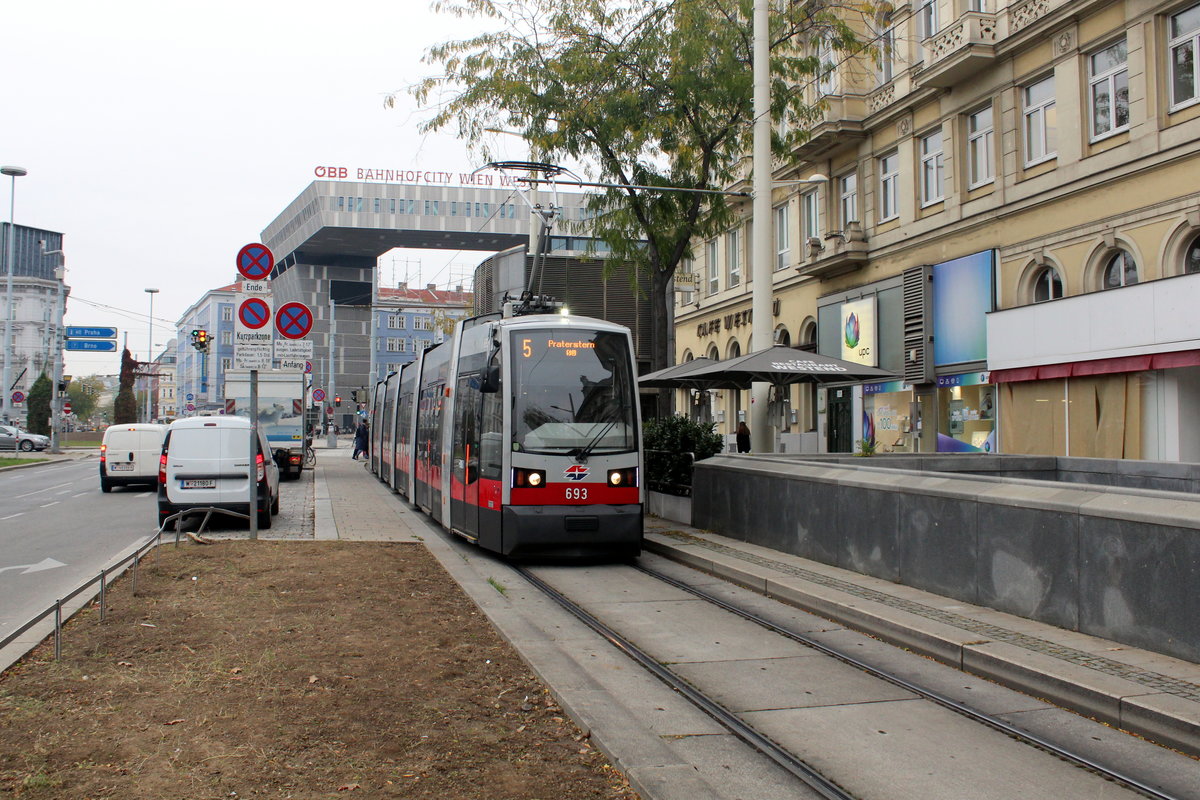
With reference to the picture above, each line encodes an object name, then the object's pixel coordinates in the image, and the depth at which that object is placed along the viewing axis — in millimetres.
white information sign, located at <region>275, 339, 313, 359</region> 14336
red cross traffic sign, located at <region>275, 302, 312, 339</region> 14102
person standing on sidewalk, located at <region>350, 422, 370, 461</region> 43938
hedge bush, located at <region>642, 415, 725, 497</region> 16547
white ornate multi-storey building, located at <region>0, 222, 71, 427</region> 92000
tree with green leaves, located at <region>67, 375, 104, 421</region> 117906
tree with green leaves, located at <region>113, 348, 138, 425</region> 83000
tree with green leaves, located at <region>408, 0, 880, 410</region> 18578
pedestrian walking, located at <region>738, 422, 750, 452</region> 27250
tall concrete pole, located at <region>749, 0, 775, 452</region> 15891
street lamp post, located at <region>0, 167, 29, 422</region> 46750
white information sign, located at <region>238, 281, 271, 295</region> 13266
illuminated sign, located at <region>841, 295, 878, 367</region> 26753
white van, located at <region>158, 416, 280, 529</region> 15992
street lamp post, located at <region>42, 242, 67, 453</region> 47766
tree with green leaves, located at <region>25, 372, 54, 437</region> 75750
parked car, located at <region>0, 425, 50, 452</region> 52062
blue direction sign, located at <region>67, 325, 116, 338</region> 48219
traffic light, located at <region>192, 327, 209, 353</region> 32750
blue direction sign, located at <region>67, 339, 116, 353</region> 49594
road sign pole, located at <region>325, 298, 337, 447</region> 63719
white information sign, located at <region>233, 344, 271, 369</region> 13211
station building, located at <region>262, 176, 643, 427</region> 86500
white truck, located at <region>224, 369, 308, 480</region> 29156
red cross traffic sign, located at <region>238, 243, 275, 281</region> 13055
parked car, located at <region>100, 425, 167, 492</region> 24719
